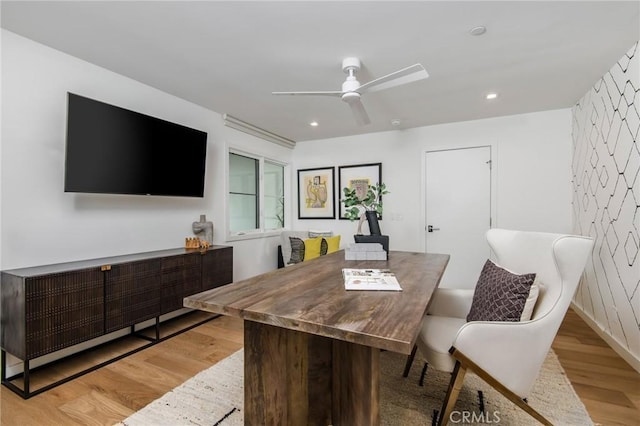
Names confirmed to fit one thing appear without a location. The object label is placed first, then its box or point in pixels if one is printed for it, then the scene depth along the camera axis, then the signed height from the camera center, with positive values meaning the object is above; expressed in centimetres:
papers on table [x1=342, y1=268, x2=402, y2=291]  142 -33
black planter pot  248 -4
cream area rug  159 -107
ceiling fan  191 +94
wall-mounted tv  213 +53
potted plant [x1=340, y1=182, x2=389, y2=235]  249 +9
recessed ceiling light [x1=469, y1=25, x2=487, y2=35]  192 +123
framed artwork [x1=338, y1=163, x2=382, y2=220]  448 +62
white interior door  387 +12
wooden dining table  98 -48
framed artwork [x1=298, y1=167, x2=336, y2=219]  481 +39
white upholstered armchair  125 -53
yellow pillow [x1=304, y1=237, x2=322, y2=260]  386 -40
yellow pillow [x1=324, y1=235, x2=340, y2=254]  396 -36
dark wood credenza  180 -58
